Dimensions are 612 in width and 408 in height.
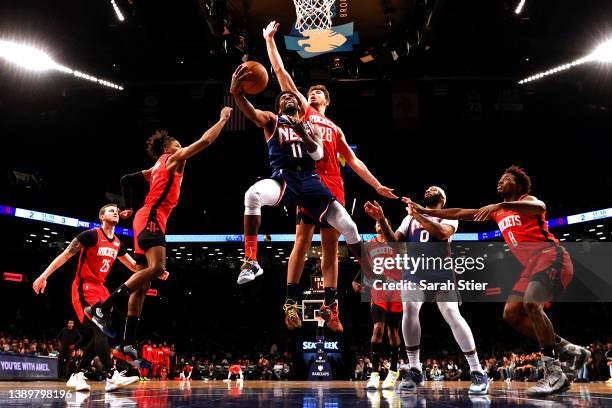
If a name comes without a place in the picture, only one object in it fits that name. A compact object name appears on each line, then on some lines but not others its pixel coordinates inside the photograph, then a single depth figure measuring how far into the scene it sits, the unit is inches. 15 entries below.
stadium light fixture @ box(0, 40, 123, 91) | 575.5
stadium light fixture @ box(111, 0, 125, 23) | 482.0
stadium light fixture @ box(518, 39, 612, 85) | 572.4
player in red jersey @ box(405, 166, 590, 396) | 208.2
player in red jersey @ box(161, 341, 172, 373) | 802.2
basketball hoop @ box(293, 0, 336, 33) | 382.0
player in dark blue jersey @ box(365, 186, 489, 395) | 237.3
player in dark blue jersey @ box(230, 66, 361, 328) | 192.8
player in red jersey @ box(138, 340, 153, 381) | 759.1
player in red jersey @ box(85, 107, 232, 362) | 221.8
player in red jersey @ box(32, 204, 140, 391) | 243.1
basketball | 200.7
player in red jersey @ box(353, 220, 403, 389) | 327.0
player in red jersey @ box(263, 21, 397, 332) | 206.4
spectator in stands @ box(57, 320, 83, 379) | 400.6
